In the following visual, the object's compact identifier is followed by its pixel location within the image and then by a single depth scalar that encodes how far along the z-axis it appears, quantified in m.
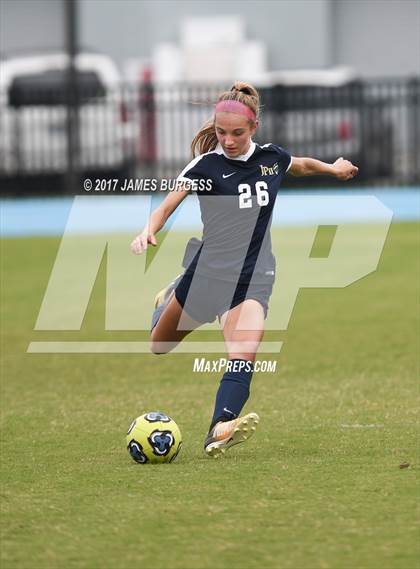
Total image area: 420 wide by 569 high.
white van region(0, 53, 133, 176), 52.91
